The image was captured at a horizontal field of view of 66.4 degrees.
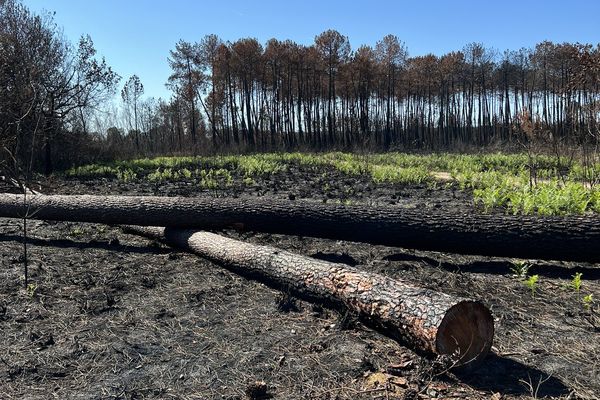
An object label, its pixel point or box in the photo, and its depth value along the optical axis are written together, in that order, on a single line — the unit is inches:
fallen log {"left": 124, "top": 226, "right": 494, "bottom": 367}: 116.5
